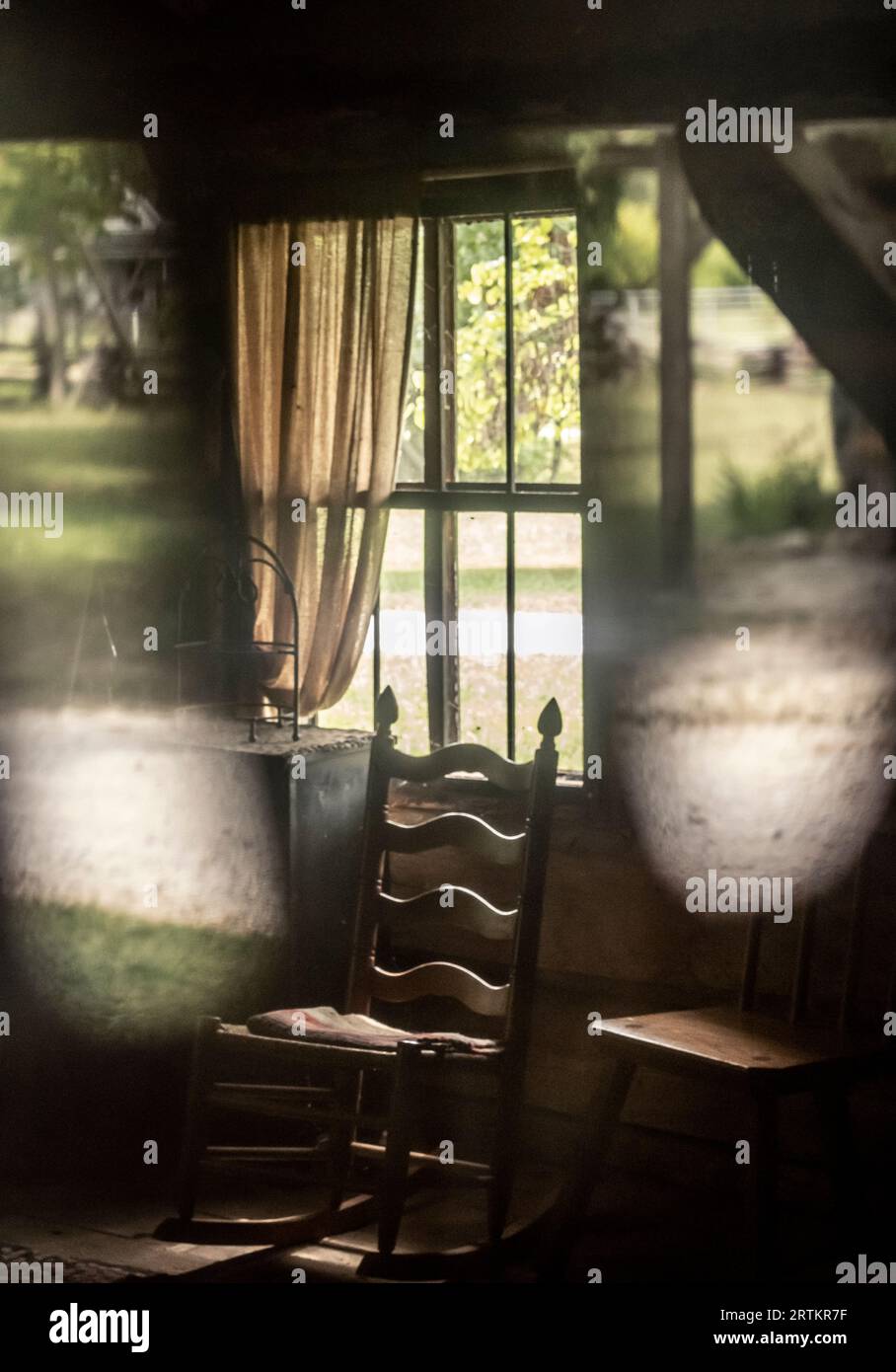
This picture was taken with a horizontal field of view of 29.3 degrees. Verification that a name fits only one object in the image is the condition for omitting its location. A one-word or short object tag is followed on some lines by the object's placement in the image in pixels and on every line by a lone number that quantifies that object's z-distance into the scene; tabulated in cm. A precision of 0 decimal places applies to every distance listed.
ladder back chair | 347
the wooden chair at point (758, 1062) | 318
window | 432
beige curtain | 436
